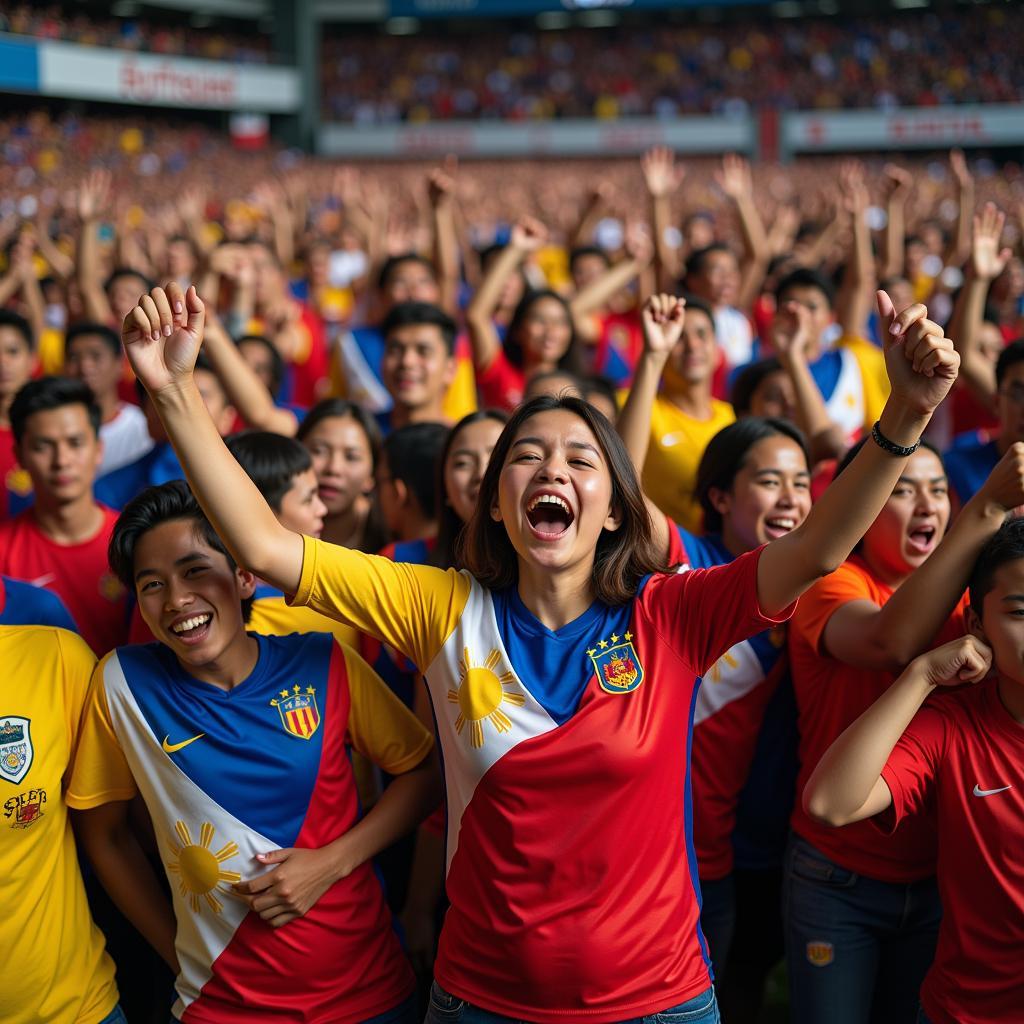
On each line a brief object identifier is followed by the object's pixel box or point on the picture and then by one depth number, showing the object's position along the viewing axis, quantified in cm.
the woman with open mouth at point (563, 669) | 191
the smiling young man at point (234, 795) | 217
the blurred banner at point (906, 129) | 2680
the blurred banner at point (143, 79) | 2298
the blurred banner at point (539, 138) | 2905
